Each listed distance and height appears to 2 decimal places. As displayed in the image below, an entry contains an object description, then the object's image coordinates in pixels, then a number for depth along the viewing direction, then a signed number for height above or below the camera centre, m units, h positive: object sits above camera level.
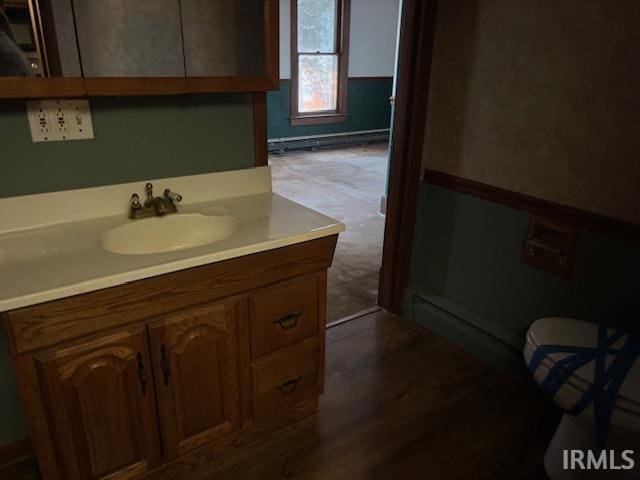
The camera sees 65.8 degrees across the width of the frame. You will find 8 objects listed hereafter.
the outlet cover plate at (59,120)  1.43 -0.20
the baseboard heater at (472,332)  2.10 -1.18
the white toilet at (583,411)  1.33 -0.90
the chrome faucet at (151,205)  1.60 -0.48
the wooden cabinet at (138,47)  1.28 +0.00
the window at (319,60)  6.44 -0.10
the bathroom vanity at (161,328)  1.20 -0.72
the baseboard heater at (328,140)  6.81 -1.20
